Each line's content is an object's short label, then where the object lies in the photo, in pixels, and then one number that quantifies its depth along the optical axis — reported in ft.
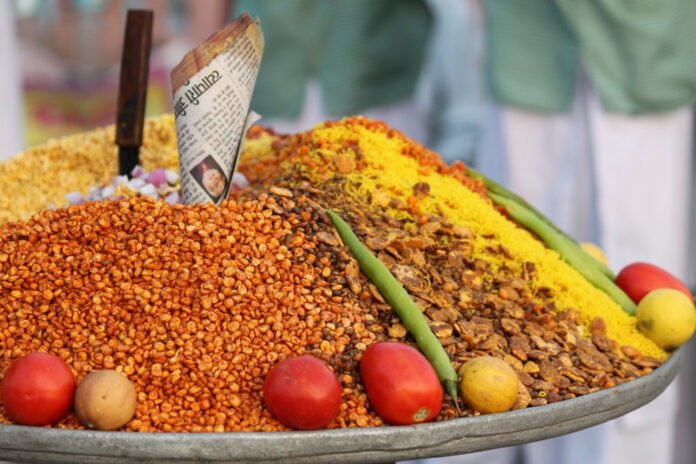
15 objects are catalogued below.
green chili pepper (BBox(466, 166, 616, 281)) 4.93
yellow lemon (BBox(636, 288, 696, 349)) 4.63
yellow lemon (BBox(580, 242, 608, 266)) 5.14
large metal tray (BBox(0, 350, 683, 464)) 3.85
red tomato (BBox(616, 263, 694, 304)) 4.85
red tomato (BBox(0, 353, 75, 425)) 3.92
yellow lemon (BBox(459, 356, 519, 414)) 4.07
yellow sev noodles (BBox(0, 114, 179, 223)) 5.03
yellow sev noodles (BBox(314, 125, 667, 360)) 4.63
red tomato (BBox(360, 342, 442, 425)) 4.00
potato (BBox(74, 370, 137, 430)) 3.91
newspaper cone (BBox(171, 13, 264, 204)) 4.42
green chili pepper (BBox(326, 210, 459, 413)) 4.15
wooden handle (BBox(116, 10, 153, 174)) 4.78
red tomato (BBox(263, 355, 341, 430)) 3.93
